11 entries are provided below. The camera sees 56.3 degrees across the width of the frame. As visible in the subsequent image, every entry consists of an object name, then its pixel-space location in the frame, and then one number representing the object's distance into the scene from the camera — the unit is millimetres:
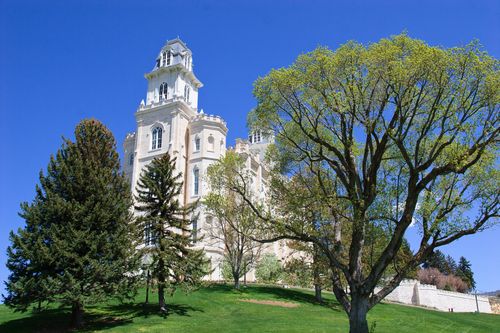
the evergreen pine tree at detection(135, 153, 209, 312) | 27422
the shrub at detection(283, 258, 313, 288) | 32688
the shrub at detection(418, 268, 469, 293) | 73562
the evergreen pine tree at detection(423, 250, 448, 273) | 86688
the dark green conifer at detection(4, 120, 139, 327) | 23172
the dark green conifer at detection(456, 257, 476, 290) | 81525
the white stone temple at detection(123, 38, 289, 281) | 49844
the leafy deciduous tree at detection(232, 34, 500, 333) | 16516
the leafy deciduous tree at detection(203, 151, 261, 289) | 28094
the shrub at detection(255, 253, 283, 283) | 47312
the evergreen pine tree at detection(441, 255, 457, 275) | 83725
